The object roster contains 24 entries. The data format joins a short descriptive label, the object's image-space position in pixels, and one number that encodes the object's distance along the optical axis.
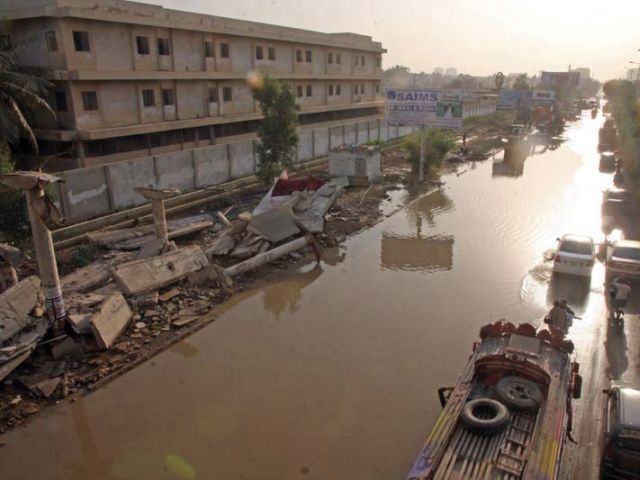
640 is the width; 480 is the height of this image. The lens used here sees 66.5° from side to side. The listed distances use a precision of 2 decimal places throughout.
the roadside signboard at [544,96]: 70.83
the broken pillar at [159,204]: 14.59
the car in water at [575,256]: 13.63
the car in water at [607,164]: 32.00
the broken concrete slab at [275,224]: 16.36
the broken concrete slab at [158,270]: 12.18
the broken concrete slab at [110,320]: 10.38
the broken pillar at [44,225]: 9.57
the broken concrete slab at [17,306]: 9.62
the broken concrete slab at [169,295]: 12.60
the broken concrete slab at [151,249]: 14.28
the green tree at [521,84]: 102.11
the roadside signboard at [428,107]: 28.00
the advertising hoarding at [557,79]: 102.31
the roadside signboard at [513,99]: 68.38
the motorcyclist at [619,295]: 10.94
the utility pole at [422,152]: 28.12
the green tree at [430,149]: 29.27
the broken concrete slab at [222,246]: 15.48
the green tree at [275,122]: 22.94
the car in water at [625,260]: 12.87
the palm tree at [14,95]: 20.05
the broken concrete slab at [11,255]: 11.36
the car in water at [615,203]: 21.53
